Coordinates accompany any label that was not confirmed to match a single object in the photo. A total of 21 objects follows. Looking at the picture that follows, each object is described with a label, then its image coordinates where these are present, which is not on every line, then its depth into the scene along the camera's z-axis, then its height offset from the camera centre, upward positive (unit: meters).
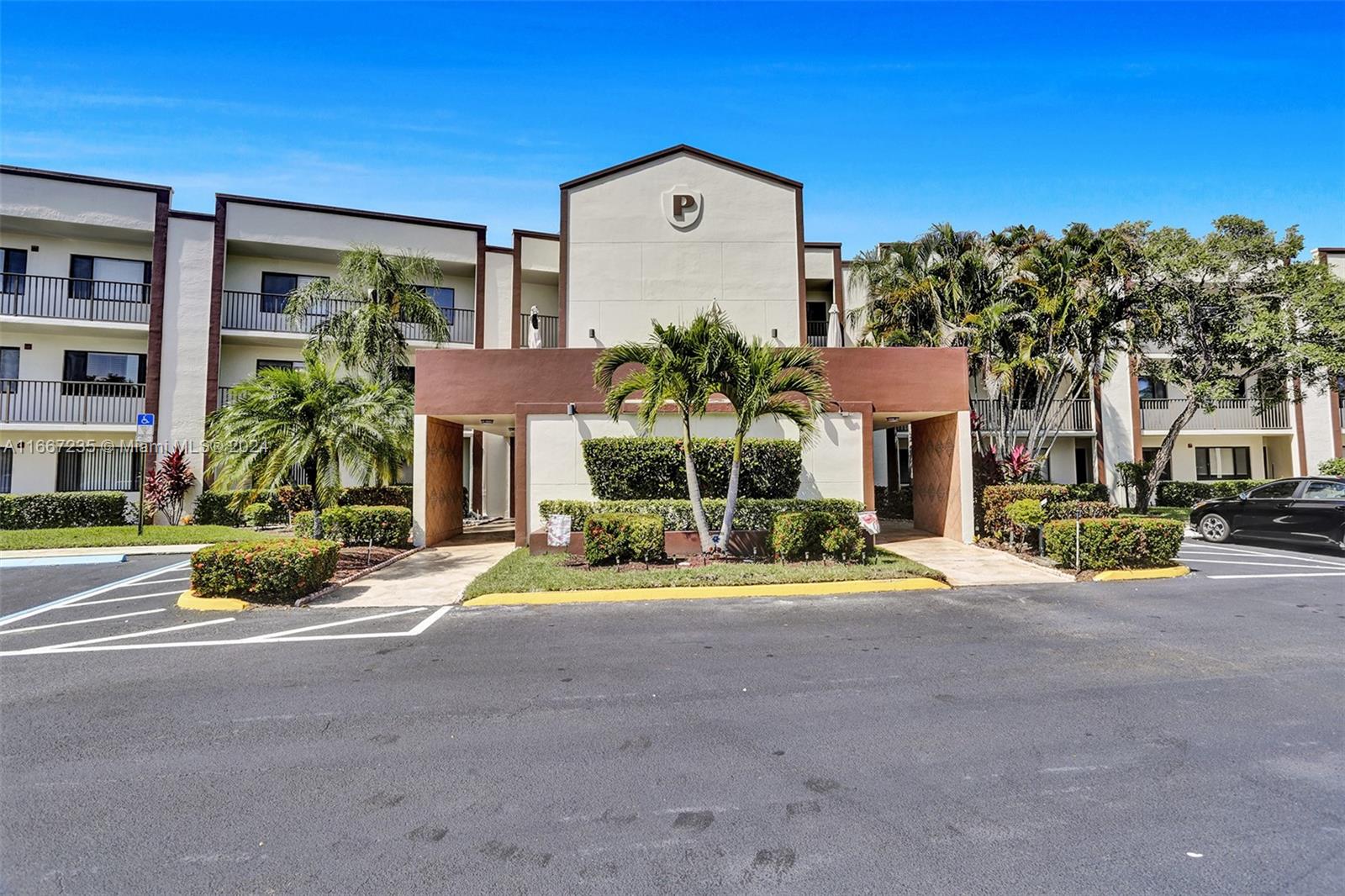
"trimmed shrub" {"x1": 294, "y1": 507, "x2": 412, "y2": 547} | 13.73 -0.97
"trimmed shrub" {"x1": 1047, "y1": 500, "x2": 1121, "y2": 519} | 12.93 -0.57
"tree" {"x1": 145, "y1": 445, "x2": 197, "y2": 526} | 19.19 -0.12
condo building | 15.09 +4.69
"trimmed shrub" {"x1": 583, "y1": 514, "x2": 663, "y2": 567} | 11.23 -1.00
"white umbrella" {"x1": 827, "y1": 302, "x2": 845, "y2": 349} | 19.94 +4.62
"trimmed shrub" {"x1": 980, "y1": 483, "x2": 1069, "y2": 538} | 14.50 -0.37
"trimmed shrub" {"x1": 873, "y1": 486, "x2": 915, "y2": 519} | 20.75 -0.71
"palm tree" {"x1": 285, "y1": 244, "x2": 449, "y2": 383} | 17.22 +4.58
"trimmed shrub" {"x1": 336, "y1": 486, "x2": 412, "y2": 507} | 17.72 -0.44
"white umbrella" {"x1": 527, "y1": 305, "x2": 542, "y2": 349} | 17.08 +3.92
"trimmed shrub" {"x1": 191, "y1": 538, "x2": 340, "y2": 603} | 8.88 -1.25
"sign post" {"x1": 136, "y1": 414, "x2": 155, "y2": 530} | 15.66 +1.19
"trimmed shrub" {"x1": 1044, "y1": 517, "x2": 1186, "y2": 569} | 10.54 -0.99
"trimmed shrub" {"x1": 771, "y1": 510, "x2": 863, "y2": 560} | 11.29 -0.95
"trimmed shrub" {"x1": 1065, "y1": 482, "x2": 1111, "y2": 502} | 18.01 -0.30
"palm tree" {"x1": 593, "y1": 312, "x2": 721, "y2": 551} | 11.16 +1.84
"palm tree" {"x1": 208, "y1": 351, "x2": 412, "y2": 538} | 11.25 +0.87
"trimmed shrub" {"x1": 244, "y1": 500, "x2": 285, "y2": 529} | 18.73 -0.98
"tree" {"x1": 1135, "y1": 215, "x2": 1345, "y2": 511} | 17.61 +4.81
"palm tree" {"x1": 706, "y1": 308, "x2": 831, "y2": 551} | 11.19 +1.78
